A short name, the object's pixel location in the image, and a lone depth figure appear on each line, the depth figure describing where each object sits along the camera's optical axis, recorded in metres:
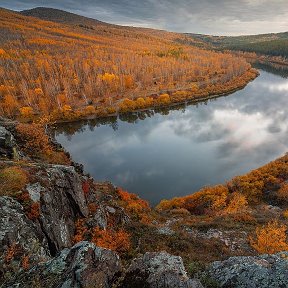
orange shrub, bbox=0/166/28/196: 16.84
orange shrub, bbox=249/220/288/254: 27.73
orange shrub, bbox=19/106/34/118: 107.64
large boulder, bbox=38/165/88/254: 17.12
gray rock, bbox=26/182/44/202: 17.37
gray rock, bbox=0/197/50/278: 13.52
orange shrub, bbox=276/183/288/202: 49.22
